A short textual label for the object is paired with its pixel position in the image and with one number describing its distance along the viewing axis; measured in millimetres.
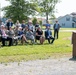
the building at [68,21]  115600
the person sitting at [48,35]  17848
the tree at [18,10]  46581
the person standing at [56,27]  24047
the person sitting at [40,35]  17169
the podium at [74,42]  12280
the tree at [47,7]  79188
